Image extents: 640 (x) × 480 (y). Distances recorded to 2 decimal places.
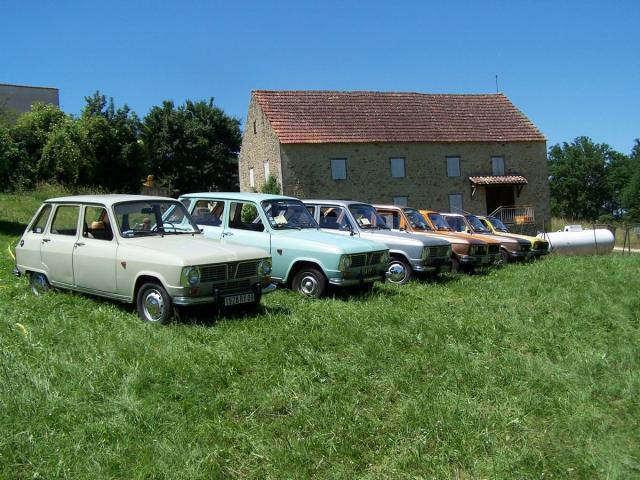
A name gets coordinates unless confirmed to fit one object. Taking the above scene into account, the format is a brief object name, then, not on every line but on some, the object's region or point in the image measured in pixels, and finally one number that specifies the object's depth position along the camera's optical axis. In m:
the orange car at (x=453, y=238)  13.65
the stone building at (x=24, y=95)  39.09
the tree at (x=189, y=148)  46.34
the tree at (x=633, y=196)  71.81
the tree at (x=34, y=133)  26.22
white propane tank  20.30
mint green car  9.42
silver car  11.64
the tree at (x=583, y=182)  82.12
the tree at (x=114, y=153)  29.88
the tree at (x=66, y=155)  26.77
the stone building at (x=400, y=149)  32.72
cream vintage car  7.20
